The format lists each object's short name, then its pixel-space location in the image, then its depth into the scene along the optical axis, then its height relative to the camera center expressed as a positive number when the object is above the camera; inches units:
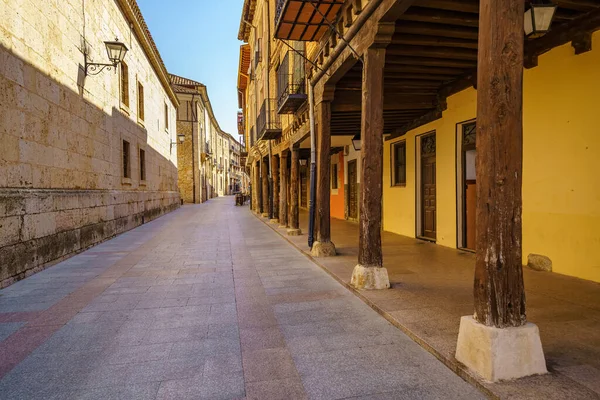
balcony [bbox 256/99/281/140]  515.6 +99.8
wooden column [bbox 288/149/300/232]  430.3 -8.5
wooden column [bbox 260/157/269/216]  672.4 +5.8
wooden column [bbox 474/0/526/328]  96.5 +7.3
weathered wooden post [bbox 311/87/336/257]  268.8 +8.4
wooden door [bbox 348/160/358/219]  530.0 -1.2
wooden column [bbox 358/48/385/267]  183.9 +17.8
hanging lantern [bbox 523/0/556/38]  157.8 +74.0
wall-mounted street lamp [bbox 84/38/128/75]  364.2 +141.1
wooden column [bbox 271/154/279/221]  568.1 +6.9
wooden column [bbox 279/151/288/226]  489.1 +1.2
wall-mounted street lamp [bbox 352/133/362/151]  415.0 +55.1
